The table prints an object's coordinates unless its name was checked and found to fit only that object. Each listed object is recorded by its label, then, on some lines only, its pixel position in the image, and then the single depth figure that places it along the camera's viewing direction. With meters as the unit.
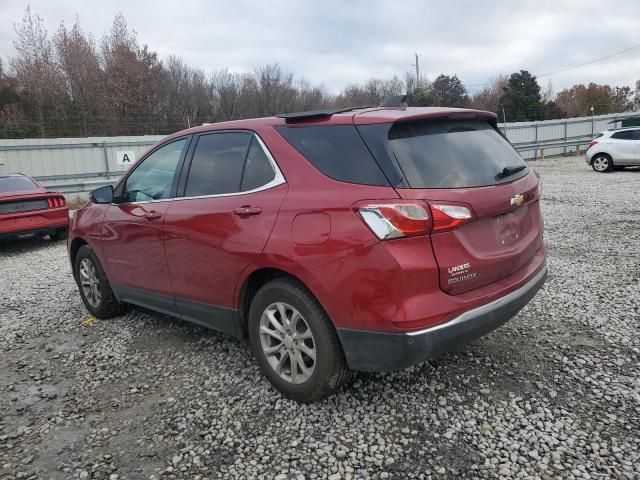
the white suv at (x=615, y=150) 16.83
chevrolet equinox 2.63
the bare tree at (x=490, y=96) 59.60
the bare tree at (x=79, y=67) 30.67
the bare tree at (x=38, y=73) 29.08
